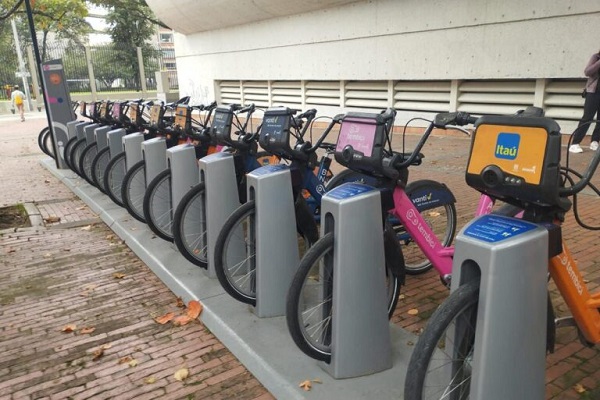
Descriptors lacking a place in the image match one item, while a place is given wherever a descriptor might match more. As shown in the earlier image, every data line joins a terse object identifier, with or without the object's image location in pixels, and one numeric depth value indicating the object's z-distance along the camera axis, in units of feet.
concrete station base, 8.39
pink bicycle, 8.47
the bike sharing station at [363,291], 6.06
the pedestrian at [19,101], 71.97
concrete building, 29.27
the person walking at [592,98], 25.38
